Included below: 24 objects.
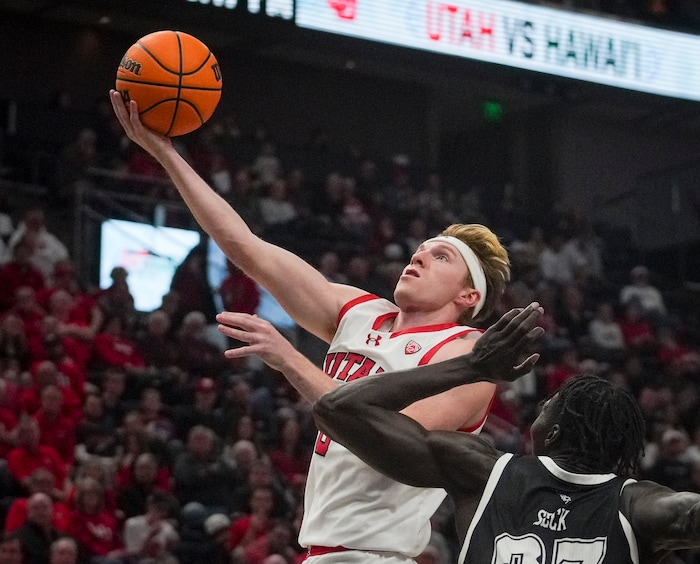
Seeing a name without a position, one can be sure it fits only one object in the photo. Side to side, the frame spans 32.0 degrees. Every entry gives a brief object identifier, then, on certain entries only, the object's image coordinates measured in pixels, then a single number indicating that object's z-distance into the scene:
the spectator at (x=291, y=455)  9.64
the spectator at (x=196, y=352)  10.54
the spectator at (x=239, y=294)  11.59
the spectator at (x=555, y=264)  15.44
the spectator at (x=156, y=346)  10.35
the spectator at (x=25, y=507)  7.72
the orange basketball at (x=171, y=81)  4.13
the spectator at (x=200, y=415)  9.64
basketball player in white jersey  3.75
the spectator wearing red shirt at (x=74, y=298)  10.12
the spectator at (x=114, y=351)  10.05
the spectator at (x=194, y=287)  11.70
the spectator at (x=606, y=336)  14.00
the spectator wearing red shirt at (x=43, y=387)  8.88
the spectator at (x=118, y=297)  10.77
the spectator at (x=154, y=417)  9.26
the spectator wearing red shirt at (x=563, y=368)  12.65
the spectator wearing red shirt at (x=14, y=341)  9.41
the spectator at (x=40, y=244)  10.77
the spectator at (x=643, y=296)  15.31
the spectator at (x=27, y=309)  9.87
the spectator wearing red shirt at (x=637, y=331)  14.34
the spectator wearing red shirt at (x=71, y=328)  9.80
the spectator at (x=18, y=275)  10.34
